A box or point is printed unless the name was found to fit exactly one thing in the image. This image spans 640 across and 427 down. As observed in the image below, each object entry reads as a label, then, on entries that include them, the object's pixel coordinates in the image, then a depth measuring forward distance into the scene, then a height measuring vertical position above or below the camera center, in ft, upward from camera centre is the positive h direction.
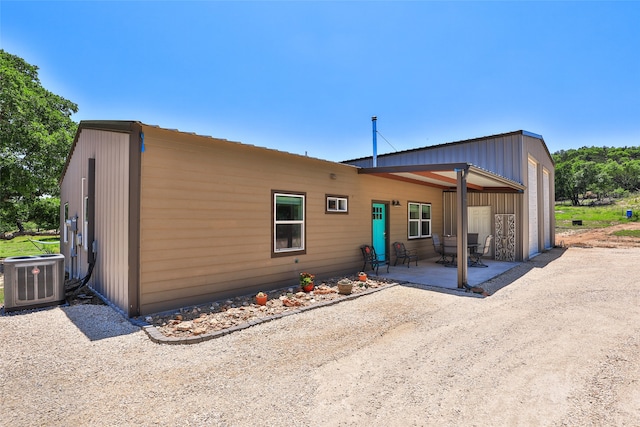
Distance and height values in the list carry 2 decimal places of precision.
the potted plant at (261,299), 17.17 -4.66
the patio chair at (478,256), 32.04 -4.42
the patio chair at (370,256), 27.40 -3.68
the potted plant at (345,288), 19.83 -4.69
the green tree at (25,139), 37.52 +9.94
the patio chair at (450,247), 31.60 -3.35
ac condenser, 15.17 -3.35
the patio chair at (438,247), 33.37 -3.51
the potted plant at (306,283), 20.29 -4.48
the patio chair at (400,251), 31.09 -3.61
